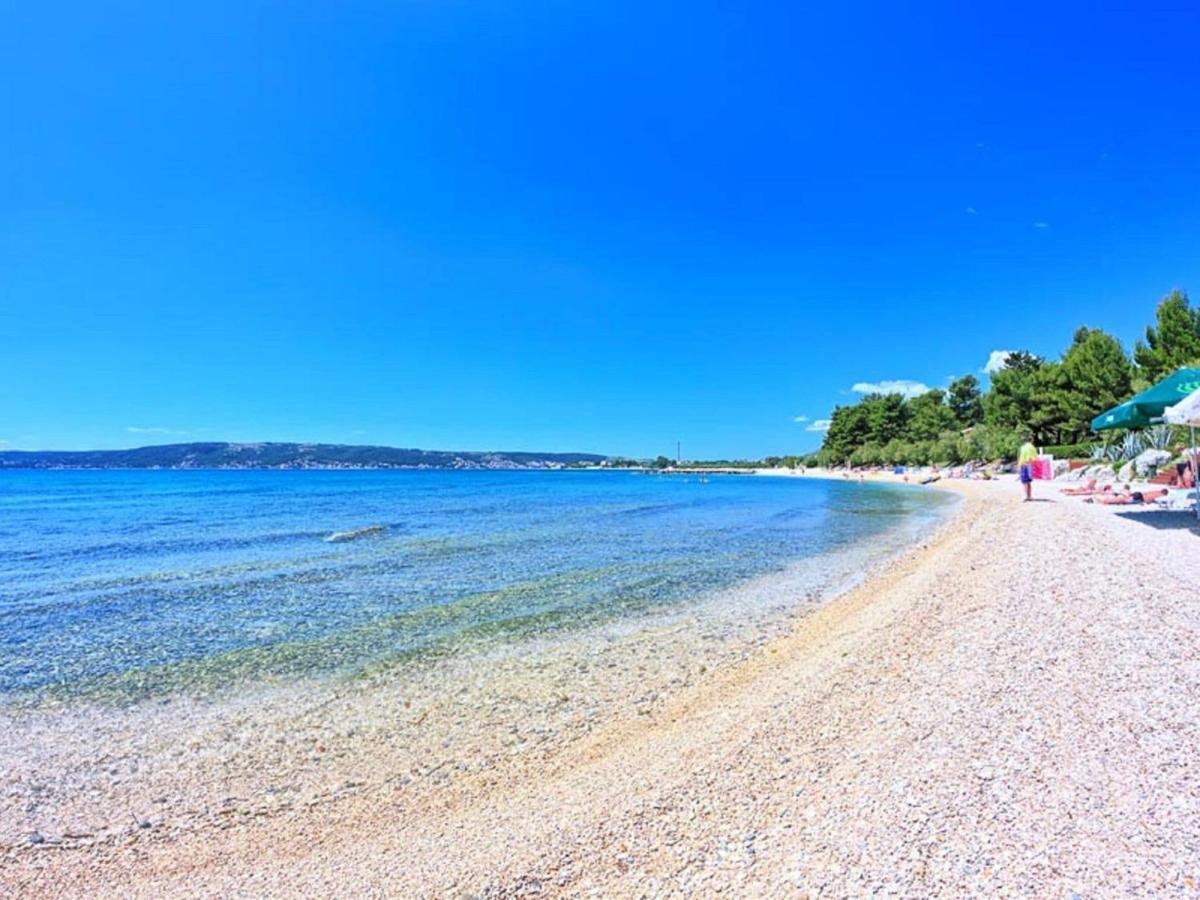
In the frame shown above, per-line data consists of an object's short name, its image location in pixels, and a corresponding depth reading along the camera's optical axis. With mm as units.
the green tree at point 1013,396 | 49156
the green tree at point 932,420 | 75662
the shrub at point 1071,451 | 38719
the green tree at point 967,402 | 77000
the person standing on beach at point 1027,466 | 21323
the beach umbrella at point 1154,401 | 10578
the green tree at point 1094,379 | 37812
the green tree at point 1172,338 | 31156
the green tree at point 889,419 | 88625
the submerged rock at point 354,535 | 19719
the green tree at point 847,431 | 98438
